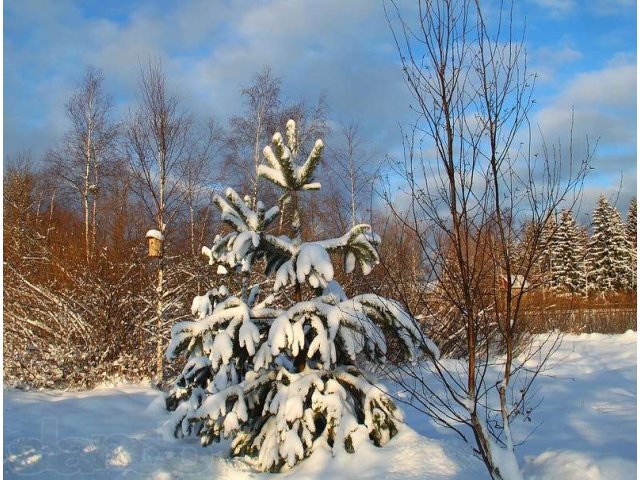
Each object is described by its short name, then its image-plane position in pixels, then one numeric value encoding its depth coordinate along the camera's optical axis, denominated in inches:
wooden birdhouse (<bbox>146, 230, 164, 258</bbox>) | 344.8
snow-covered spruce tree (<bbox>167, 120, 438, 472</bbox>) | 161.9
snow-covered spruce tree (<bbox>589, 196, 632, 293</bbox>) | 981.8
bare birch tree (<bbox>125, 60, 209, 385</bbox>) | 354.9
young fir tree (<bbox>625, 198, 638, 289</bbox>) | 731.9
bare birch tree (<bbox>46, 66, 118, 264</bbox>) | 684.7
